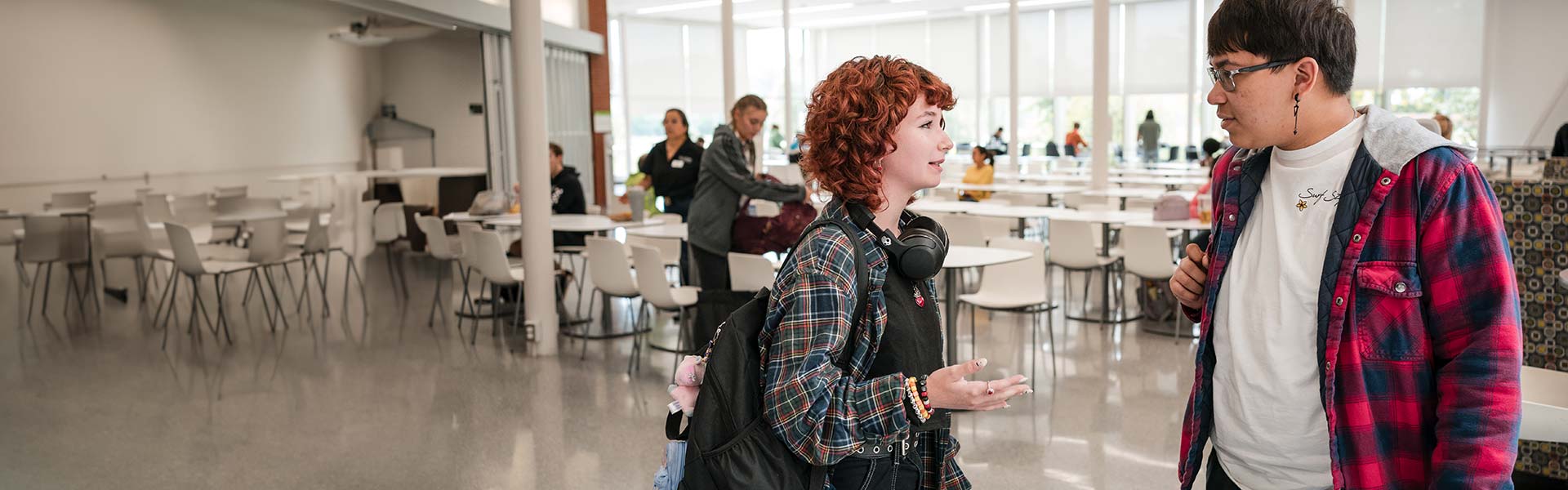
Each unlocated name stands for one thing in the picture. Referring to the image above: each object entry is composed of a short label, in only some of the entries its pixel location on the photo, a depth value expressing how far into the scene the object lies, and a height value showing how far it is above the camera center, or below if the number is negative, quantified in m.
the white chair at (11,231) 8.16 -0.54
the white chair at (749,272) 5.65 -0.66
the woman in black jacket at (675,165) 8.09 -0.17
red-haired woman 1.62 -0.27
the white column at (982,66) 24.47 +1.52
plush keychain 1.76 -0.38
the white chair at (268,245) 7.71 -0.64
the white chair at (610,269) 6.55 -0.73
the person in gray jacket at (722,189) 5.99 -0.25
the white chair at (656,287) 6.19 -0.80
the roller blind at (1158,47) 21.91 +1.65
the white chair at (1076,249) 7.29 -0.75
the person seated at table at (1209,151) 9.58 -0.18
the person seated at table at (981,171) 12.15 -0.37
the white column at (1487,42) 18.38 +1.34
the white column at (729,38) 10.20 +0.94
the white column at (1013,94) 15.23 +0.56
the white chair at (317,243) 8.50 -0.71
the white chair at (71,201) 8.55 -0.35
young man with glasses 1.52 -0.23
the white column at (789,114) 13.57 +0.33
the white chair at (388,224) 9.66 -0.65
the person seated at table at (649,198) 8.95 -0.44
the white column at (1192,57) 21.53 +1.41
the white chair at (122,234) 8.76 -0.62
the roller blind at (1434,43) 18.66 +1.40
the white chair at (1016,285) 6.12 -0.84
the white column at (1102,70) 10.47 +0.58
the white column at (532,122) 6.50 +0.13
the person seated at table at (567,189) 8.49 -0.34
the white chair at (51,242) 8.03 -0.62
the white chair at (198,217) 9.89 -0.58
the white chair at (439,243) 8.20 -0.70
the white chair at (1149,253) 6.80 -0.73
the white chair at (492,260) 7.06 -0.72
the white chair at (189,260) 7.18 -0.69
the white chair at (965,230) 7.65 -0.64
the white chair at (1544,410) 2.47 -0.64
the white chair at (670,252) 8.02 -0.77
